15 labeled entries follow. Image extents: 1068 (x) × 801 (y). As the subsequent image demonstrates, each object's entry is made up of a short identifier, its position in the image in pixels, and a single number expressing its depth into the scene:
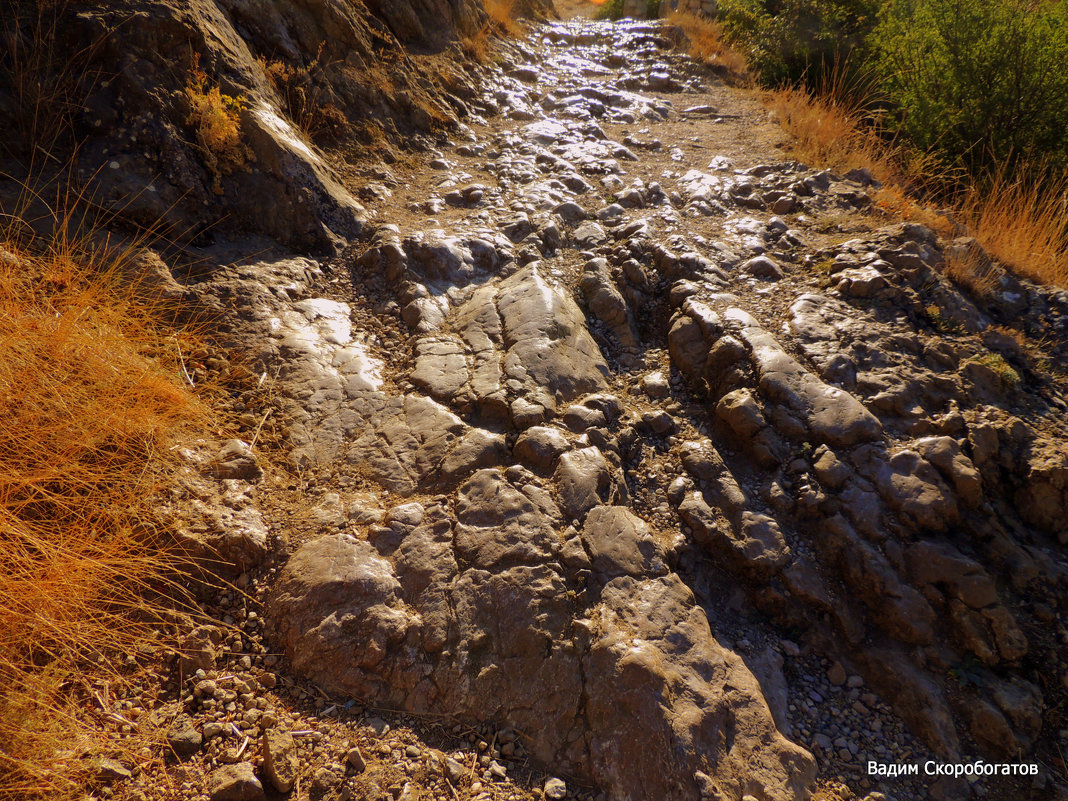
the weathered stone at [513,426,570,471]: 2.60
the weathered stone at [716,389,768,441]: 2.89
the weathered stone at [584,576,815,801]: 1.91
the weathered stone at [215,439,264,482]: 2.39
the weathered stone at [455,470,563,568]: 2.27
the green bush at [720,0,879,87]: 7.18
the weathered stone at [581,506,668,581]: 2.33
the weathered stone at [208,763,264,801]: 1.62
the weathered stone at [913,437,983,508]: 2.61
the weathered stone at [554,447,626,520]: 2.46
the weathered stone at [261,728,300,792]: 1.69
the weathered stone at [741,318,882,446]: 2.81
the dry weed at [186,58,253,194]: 3.27
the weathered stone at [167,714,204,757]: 1.69
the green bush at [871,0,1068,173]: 4.59
